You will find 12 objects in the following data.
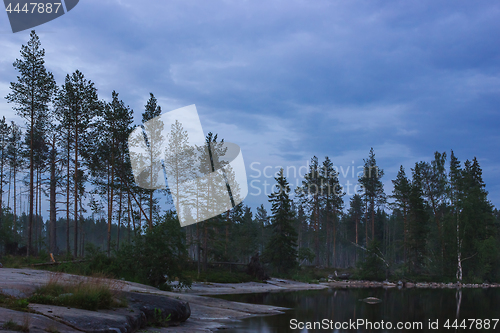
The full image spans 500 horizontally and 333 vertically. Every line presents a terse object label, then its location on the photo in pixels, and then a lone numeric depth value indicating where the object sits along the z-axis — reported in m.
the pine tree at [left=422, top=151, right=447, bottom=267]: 58.41
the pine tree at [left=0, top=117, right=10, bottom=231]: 49.75
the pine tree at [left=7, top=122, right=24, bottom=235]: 51.31
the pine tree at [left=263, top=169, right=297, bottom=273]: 53.88
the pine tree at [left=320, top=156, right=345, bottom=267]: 72.62
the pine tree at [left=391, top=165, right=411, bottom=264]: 61.19
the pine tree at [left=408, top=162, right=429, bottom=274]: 57.50
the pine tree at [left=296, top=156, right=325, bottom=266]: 73.00
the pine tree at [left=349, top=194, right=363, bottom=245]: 88.26
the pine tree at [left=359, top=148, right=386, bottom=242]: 72.31
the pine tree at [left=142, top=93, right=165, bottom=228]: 38.72
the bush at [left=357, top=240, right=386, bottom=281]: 55.75
